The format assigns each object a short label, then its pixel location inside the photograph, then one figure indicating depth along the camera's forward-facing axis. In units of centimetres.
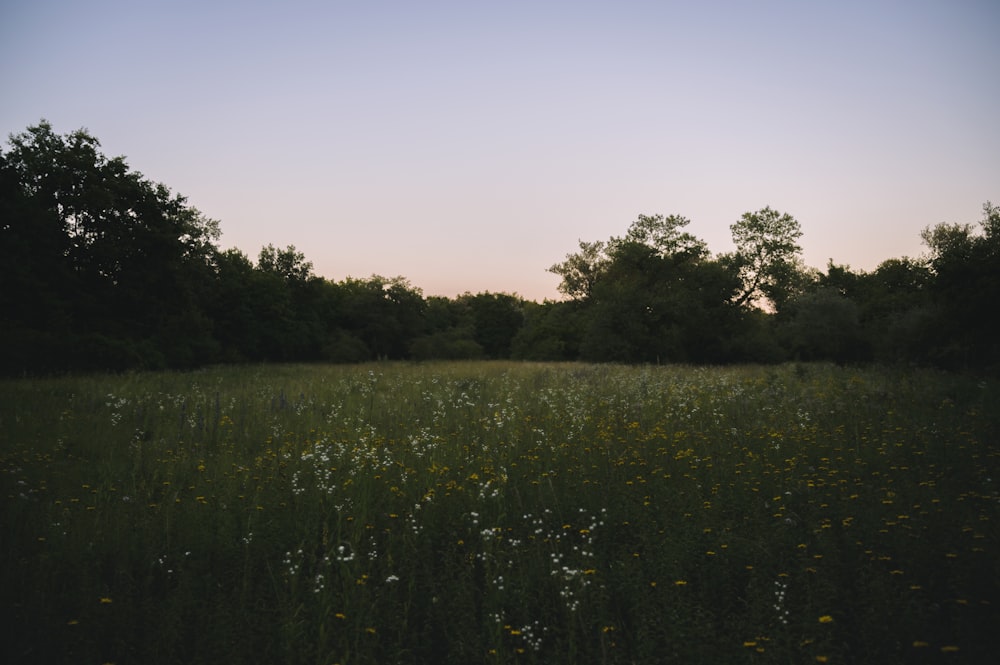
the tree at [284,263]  4212
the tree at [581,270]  5341
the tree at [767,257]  3909
